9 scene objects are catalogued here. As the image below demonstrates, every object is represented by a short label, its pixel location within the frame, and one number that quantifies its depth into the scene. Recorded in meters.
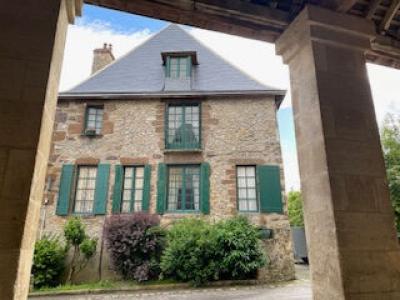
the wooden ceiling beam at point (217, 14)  2.21
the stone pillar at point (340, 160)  1.79
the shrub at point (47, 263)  7.38
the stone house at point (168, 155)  8.69
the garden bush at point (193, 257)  7.24
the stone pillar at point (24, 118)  1.33
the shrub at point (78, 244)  7.85
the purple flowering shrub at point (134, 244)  7.71
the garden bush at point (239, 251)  7.29
